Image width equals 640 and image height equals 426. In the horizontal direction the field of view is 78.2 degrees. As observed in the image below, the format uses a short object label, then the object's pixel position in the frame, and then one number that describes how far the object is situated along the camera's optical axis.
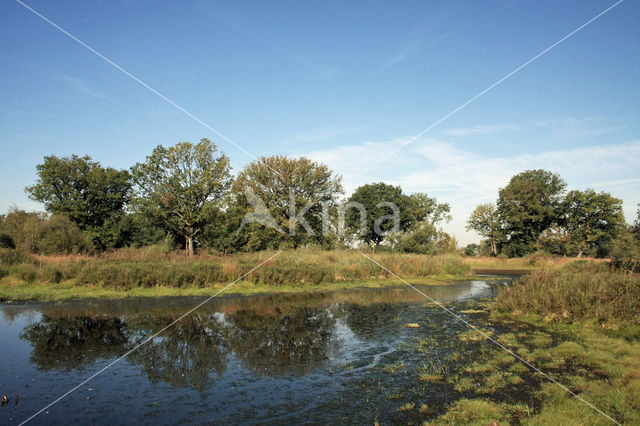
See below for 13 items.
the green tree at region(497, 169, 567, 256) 54.72
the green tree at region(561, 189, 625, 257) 52.03
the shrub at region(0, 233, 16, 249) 31.93
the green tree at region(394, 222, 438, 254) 46.59
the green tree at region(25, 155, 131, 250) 45.22
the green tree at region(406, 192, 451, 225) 59.62
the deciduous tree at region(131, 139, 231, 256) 40.22
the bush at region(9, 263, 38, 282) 20.12
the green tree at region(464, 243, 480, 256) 70.19
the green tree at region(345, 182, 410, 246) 58.56
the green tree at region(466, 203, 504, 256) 58.81
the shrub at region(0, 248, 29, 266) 21.37
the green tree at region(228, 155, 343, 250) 39.56
